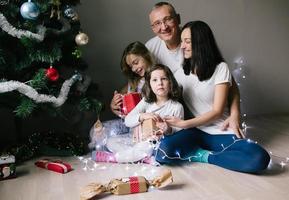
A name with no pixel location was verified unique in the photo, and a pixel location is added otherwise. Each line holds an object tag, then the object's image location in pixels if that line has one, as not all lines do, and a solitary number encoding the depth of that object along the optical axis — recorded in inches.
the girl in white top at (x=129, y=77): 89.3
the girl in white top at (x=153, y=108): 82.4
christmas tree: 77.3
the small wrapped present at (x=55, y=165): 79.2
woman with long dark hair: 80.0
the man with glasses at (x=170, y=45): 84.7
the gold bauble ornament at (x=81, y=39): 82.0
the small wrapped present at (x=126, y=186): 66.2
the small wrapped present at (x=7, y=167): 76.0
